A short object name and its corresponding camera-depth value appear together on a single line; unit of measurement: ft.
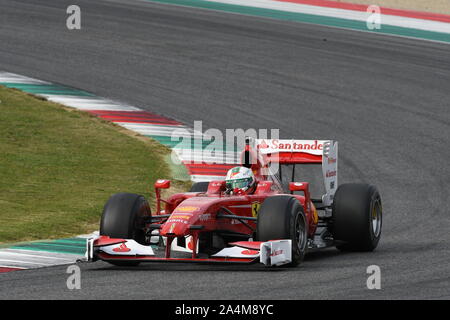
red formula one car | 38.81
